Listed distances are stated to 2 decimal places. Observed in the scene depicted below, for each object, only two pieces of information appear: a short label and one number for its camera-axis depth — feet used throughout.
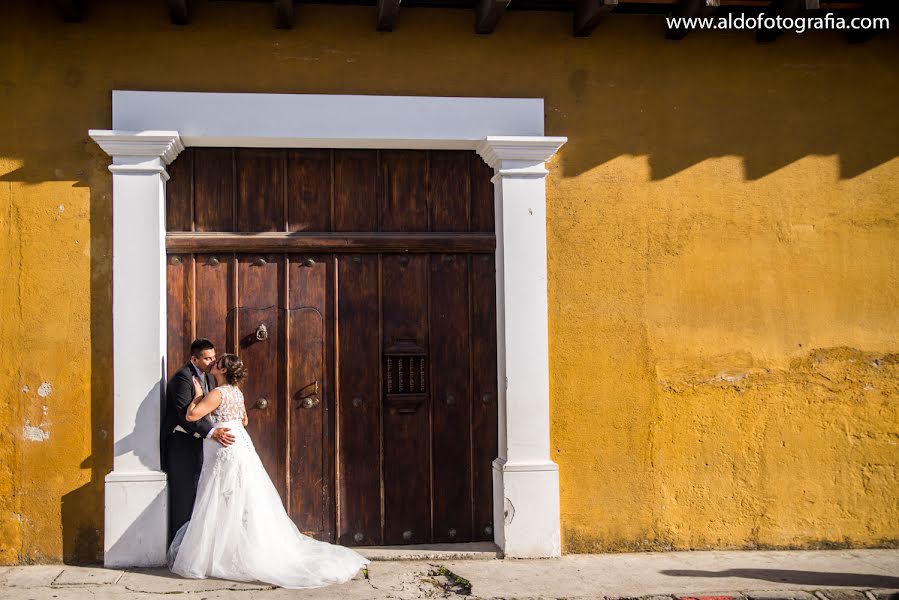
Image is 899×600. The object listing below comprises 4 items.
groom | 17.40
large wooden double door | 18.65
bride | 16.52
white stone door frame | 17.37
